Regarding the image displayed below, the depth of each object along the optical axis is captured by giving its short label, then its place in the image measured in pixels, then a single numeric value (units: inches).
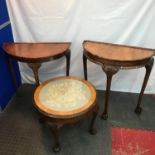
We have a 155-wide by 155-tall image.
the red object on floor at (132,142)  53.1
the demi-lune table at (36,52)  56.6
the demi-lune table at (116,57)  51.6
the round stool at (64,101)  45.1
